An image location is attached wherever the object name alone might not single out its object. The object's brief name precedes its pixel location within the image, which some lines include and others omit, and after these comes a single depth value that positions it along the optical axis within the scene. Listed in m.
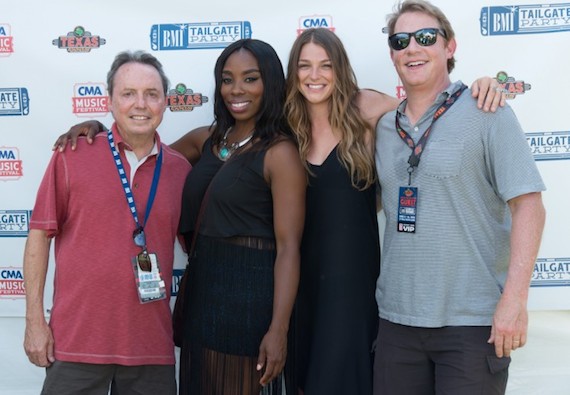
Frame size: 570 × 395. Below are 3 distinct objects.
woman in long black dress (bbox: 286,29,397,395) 2.45
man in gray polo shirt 2.00
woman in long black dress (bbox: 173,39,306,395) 2.32
